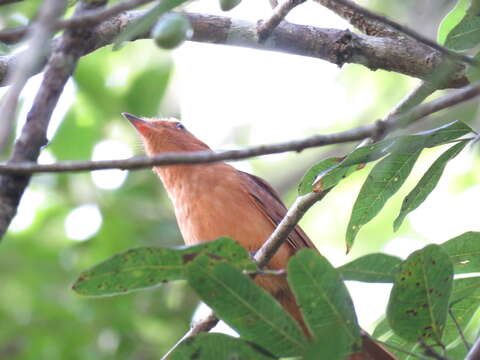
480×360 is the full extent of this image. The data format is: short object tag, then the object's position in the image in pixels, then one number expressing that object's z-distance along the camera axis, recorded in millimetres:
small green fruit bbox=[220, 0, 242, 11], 5242
